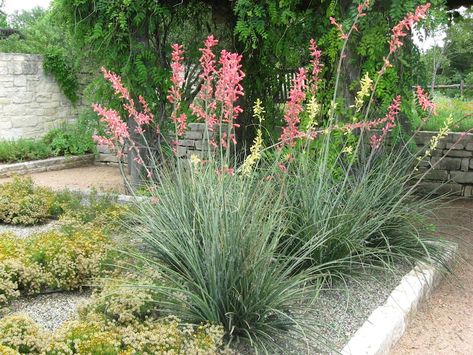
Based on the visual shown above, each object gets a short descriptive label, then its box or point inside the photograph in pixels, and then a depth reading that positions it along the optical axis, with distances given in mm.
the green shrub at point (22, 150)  9664
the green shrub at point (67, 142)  10570
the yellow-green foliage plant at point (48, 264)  3443
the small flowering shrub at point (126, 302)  2815
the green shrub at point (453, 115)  8500
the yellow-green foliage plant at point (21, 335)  2477
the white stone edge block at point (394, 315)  2969
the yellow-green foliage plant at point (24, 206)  5453
